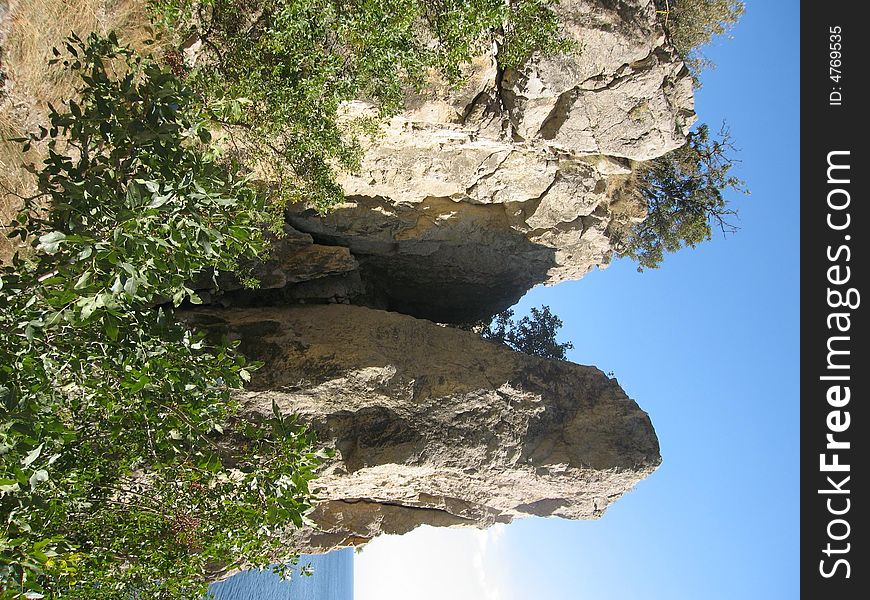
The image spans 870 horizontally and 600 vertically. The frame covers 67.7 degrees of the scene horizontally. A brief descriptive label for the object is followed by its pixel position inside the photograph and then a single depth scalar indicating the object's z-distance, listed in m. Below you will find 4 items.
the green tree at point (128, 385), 7.52
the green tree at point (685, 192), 19.30
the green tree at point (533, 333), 24.30
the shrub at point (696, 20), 16.09
